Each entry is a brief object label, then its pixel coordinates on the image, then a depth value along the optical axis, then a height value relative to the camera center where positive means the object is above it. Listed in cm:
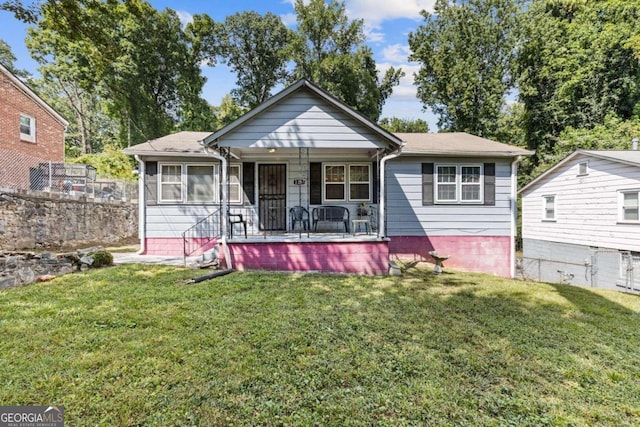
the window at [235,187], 924 +82
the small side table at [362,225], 826 -38
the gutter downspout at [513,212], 913 +4
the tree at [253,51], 2412 +1372
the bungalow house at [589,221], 970 -30
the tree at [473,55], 2045 +1132
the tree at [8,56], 2734 +1481
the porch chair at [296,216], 883 -9
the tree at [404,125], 2775 +870
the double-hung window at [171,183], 894 +91
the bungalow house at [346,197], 890 +51
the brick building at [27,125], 1305 +433
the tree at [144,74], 1908 +971
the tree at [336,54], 2127 +1208
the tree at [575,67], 1792 +940
